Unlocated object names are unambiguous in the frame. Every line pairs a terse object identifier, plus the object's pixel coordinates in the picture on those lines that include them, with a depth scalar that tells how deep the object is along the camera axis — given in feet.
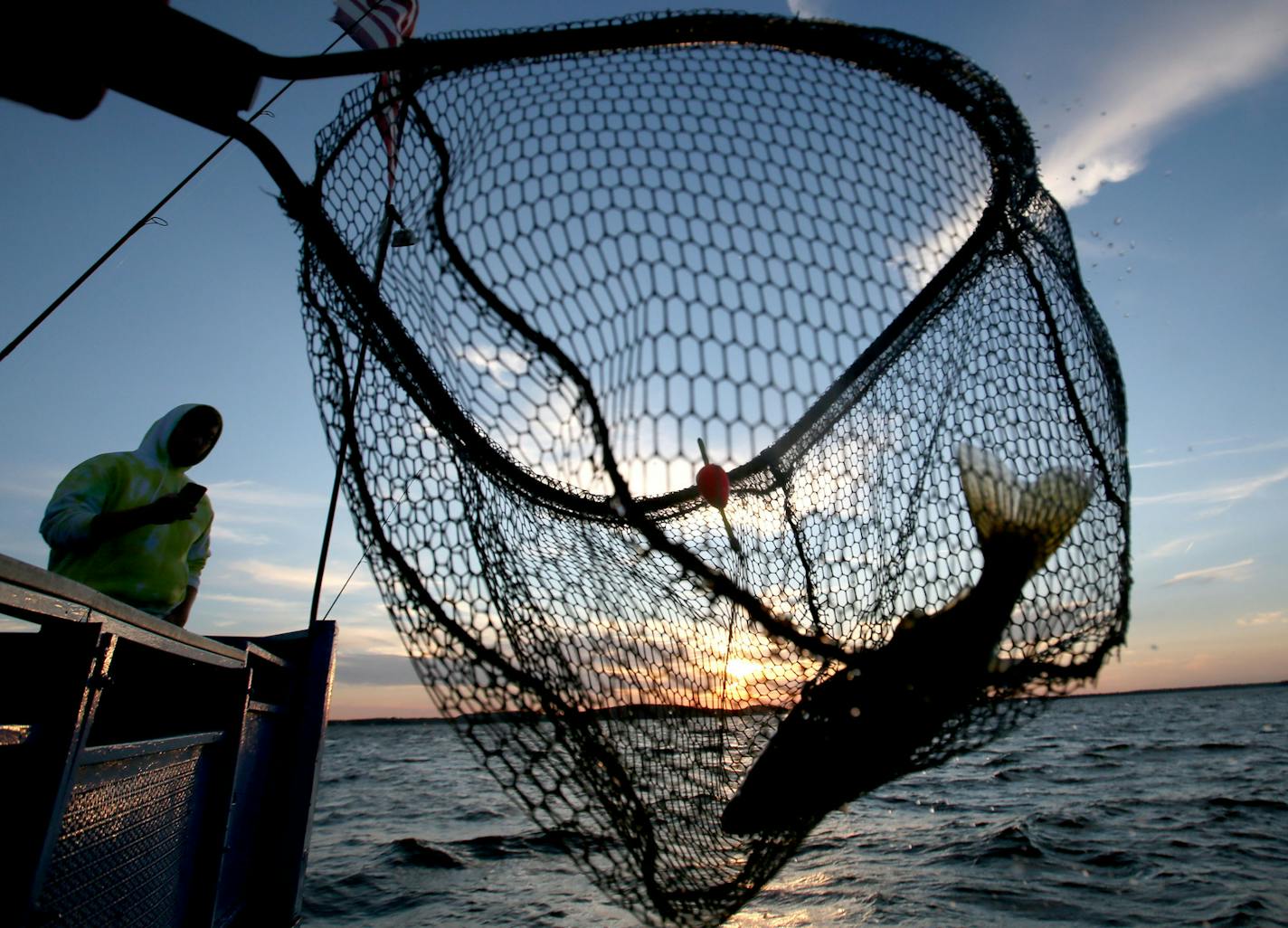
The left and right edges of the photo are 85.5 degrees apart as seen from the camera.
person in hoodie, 7.84
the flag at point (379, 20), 10.94
